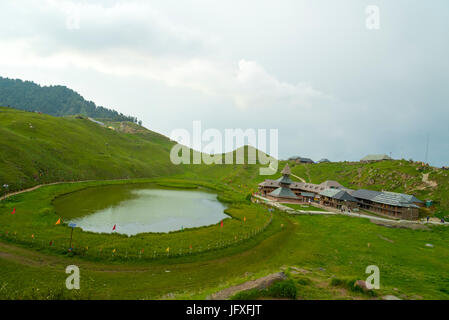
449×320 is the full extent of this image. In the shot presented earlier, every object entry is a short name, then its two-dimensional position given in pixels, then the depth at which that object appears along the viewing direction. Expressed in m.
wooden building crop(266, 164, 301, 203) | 78.62
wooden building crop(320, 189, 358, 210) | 67.81
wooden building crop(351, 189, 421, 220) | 57.00
